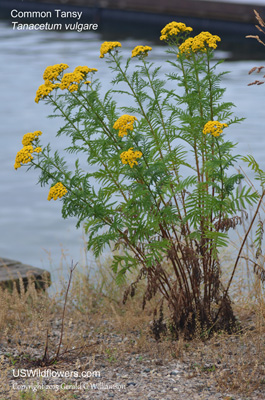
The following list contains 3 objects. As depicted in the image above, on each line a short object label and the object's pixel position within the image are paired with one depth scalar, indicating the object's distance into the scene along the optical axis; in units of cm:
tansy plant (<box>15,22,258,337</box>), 709
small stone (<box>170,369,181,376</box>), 718
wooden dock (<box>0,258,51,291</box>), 1054
